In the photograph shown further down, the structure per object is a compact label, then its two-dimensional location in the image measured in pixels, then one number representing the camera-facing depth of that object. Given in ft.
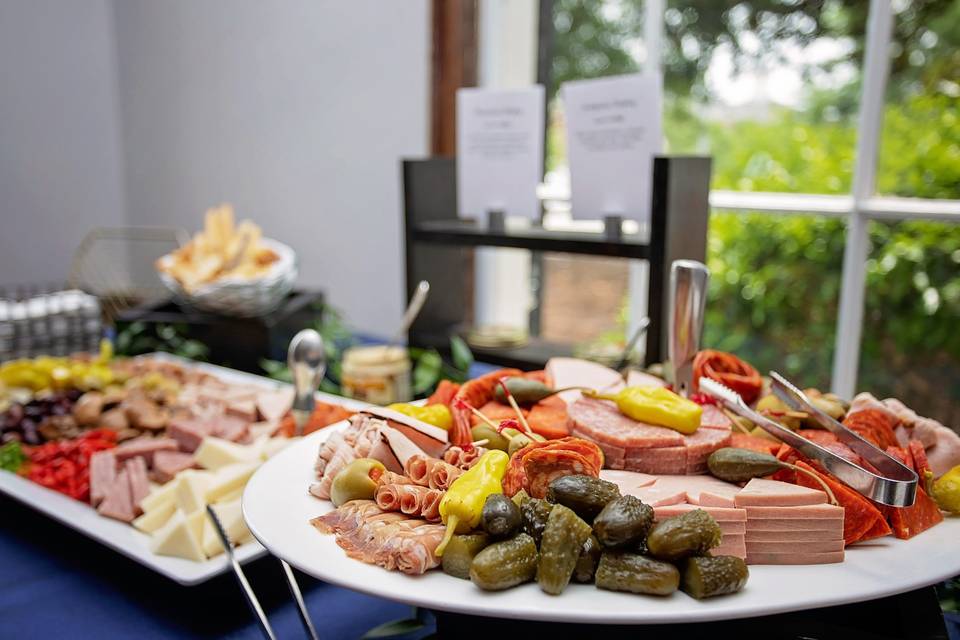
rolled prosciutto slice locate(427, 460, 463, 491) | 2.44
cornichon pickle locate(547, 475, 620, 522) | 2.18
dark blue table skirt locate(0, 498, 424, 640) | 3.14
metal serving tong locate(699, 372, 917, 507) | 2.15
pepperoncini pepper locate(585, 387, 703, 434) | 2.58
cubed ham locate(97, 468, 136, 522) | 3.68
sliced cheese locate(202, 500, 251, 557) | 3.27
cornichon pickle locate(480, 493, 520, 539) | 2.13
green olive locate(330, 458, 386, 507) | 2.44
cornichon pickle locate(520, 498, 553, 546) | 2.15
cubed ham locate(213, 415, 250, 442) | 4.40
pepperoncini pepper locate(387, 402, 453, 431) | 2.84
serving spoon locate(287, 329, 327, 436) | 4.34
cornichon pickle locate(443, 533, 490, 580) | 2.08
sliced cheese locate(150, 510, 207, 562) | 3.22
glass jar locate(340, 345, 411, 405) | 5.16
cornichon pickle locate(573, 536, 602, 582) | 2.03
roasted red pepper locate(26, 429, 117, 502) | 4.00
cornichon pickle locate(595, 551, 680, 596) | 1.94
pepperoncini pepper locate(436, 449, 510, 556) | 2.18
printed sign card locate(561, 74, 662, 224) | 5.00
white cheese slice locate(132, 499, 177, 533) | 3.56
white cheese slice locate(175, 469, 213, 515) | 3.48
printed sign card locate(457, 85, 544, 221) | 5.57
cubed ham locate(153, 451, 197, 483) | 4.02
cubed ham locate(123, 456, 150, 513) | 3.79
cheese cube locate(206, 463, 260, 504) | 3.49
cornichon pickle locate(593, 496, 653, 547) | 2.04
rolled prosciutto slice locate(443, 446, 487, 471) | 2.57
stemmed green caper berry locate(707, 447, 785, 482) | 2.38
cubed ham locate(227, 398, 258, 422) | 4.72
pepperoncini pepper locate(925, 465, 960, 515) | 2.40
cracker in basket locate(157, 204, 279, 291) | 6.49
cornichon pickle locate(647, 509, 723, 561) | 2.01
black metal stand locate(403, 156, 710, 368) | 4.75
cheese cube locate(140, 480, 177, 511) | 3.65
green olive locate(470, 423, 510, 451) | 2.70
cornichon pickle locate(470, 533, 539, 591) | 1.97
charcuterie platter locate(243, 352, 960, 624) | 1.95
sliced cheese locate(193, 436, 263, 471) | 3.94
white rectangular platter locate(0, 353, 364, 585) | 3.14
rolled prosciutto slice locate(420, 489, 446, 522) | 2.33
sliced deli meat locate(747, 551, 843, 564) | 2.13
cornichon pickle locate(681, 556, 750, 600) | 1.91
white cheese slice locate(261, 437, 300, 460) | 3.97
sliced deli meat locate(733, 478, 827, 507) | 2.20
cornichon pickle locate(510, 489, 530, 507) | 2.30
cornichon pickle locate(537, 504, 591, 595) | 1.96
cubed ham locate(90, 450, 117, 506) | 3.84
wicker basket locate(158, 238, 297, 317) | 6.21
